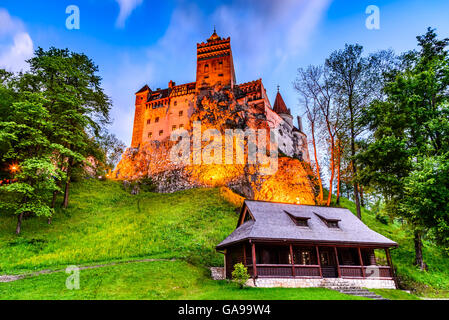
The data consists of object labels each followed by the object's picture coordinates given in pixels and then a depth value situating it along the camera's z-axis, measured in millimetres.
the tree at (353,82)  27094
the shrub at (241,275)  15797
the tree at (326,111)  29547
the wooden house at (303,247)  17938
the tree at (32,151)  23453
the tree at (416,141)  15922
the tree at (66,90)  28094
